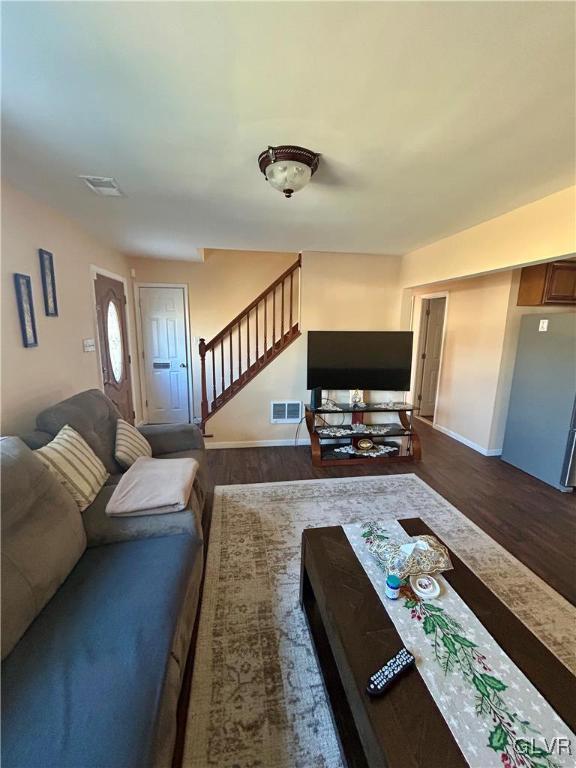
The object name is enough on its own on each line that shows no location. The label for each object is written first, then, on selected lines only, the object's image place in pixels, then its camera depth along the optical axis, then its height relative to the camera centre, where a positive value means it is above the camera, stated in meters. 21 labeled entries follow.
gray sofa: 0.83 -1.04
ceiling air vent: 1.88 +0.89
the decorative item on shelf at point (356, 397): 3.82 -0.75
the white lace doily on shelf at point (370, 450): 3.59 -1.32
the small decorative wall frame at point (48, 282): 2.31 +0.34
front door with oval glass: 3.45 -0.15
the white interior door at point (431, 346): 5.00 -0.15
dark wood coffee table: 0.85 -1.06
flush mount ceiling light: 1.51 +0.82
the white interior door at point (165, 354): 4.64 -0.36
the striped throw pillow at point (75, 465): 1.57 -0.71
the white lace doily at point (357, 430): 3.59 -1.10
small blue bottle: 1.27 -1.01
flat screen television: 3.64 -0.28
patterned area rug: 1.17 -1.46
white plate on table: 1.28 -1.03
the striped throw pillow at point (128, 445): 2.10 -0.80
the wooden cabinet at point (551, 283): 3.14 +0.57
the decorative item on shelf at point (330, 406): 3.63 -0.84
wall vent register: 4.00 -0.99
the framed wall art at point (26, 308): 2.03 +0.12
